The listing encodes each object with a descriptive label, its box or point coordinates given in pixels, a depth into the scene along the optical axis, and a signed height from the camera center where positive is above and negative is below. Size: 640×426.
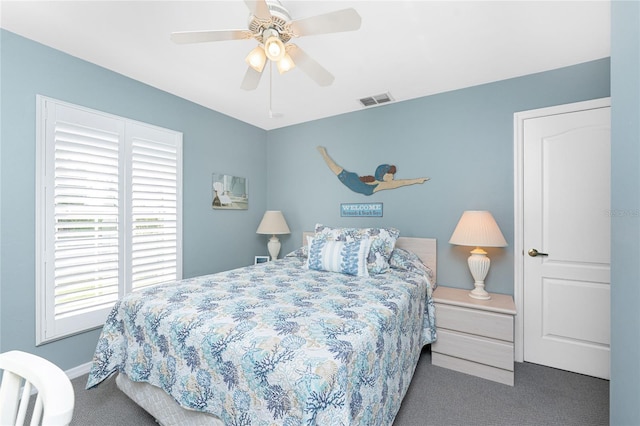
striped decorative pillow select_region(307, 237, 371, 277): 2.46 -0.40
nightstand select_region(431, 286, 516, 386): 2.12 -0.97
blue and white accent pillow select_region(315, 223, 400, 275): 2.54 -0.25
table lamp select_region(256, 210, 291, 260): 3.65 -0.19
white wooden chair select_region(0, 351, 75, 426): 0.55 -0.39
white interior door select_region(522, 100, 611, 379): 2.24 -0.22
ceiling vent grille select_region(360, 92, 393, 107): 2.99 +1.25
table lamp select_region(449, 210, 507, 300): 2.31 -0.21
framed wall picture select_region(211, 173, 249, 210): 3.45 +0.27
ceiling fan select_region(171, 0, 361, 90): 1.39 +0.97
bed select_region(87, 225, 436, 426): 1.09 -0.64
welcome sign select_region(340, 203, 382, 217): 3.29 +0.05
